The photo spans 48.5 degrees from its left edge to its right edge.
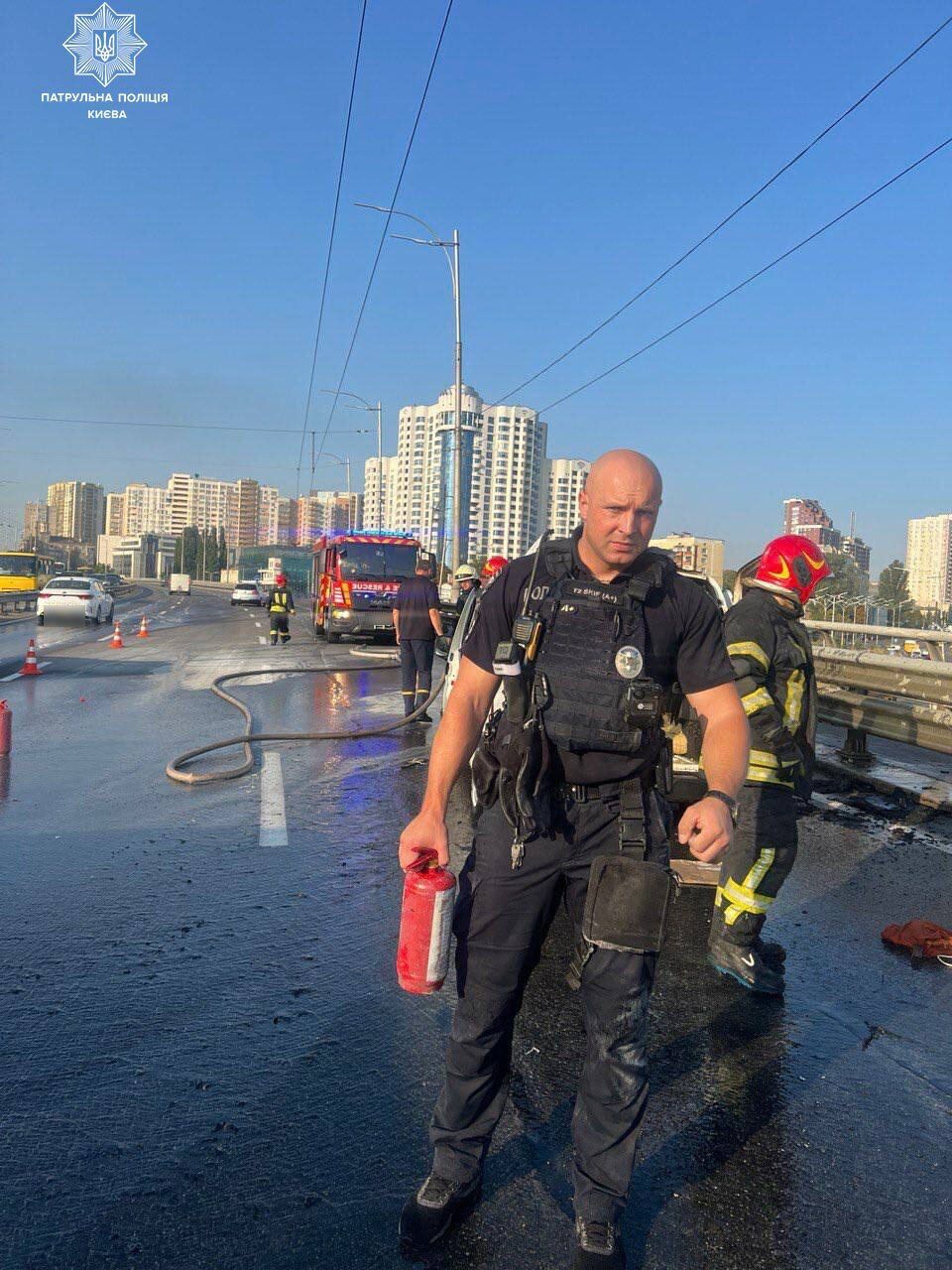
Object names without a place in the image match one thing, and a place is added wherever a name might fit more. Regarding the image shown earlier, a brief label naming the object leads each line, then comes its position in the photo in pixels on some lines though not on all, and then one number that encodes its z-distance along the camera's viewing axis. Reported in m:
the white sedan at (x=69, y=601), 33.62
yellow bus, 52.56
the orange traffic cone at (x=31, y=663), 17.77
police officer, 2.74
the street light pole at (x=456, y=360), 31.08
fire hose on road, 8.66
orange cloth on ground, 5.04
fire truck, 26.22
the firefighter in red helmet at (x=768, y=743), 4.55
